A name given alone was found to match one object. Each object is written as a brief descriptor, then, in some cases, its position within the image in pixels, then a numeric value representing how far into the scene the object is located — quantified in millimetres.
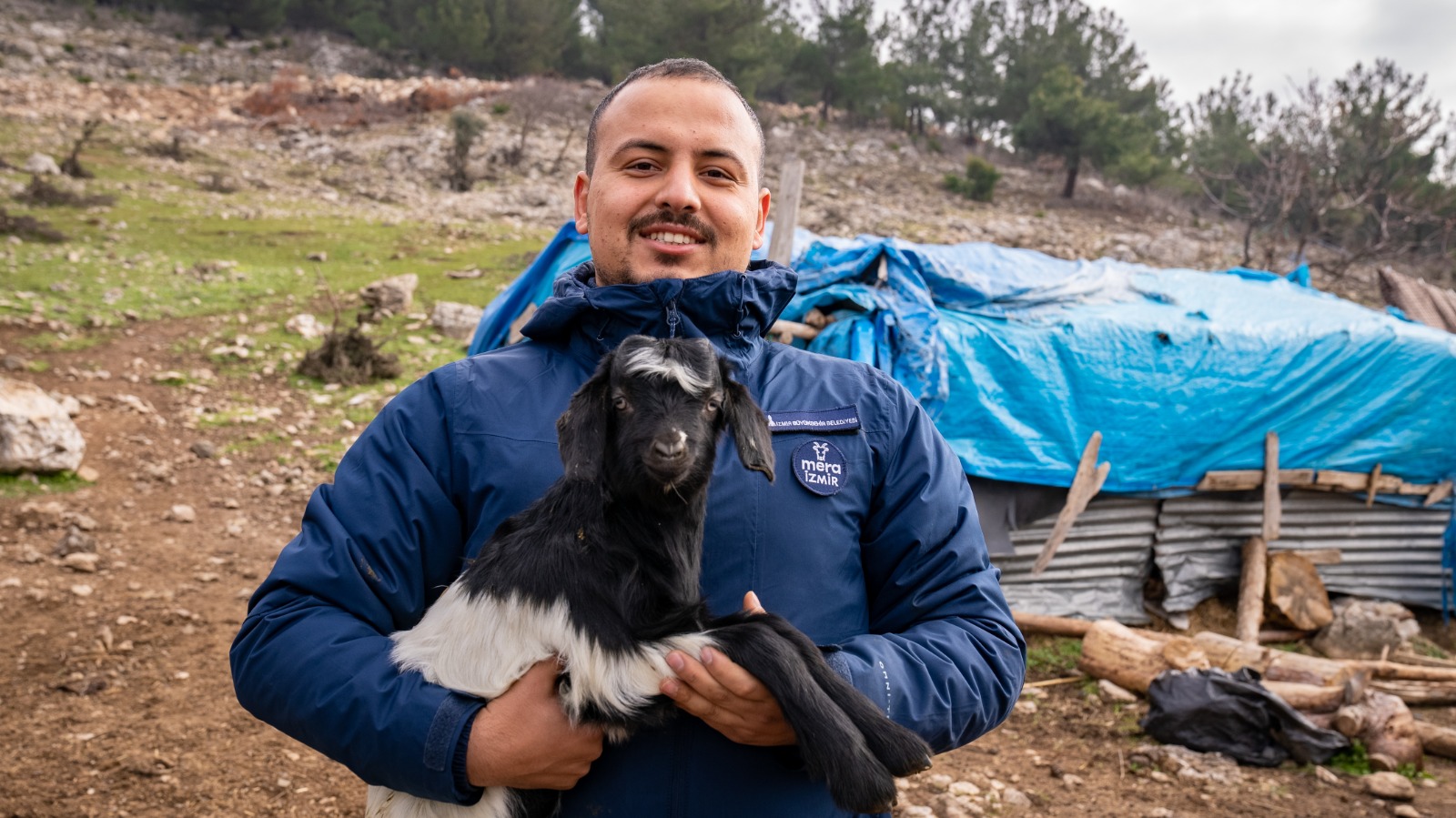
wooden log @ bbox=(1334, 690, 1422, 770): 5332
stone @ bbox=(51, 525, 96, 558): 5828
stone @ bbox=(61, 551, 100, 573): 5699
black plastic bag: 5336
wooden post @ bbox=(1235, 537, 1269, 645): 7273
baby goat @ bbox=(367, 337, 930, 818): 1634
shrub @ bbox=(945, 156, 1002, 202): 28938
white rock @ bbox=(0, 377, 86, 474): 6560
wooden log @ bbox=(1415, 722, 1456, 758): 5508
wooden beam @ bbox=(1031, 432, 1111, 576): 7074
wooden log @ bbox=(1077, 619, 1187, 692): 6199
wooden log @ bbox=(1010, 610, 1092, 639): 7102
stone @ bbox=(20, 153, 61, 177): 17281
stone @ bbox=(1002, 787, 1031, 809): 4789
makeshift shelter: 6973
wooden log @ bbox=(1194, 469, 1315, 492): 7469
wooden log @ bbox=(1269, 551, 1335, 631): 7574
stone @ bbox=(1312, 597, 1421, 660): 7219
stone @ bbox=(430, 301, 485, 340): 11805
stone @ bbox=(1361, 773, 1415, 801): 4977
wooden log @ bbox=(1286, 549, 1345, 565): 7965
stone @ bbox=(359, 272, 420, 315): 12359
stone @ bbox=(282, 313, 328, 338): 10867
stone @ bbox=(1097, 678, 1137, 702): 6156
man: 1622
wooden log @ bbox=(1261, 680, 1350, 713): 5719
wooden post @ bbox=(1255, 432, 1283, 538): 7434
